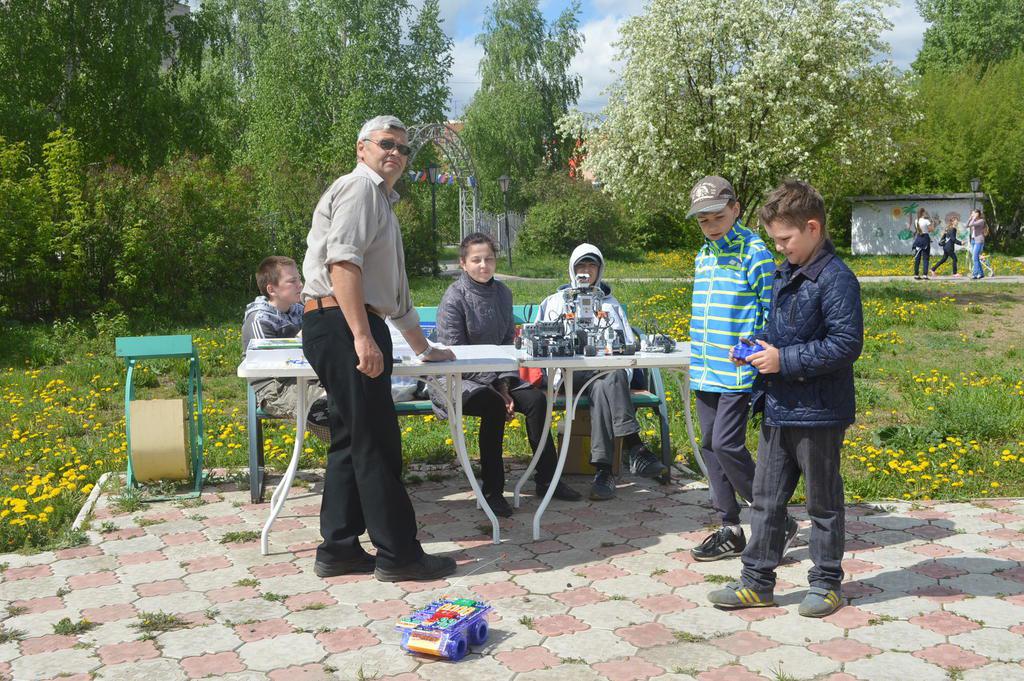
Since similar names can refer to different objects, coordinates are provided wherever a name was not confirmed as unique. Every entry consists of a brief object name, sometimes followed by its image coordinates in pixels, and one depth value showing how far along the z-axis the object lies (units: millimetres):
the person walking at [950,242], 24547
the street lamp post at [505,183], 33000
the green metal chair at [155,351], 5934
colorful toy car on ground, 3463
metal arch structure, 26109
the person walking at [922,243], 23938
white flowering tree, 16891
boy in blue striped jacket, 4418
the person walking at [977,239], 23328
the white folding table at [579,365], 4871
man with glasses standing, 4078
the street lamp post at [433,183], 25078
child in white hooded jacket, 5742
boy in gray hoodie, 5961
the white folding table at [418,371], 4637
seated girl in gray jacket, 5699
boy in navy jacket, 3707
